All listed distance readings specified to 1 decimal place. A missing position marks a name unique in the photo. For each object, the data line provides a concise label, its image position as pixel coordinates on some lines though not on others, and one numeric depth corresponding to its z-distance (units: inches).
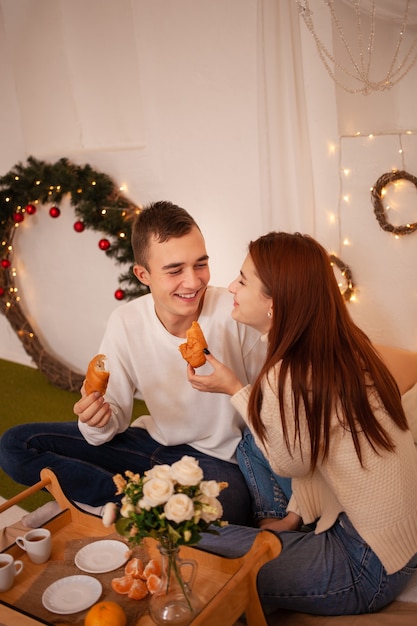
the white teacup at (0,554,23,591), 71.9
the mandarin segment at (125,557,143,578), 71.4
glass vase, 64.4
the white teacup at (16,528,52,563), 76.5
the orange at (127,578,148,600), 69.6
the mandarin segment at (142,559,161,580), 70.9
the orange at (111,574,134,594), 70.7
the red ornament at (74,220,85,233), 180.7
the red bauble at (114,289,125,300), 175.6
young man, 102.8
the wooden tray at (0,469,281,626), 64.8
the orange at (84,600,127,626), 64.5
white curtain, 128.2
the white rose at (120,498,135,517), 62.3
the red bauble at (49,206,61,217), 189.0
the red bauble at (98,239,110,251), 177.4
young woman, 74.4
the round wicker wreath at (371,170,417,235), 120.7
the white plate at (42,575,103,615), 69.3
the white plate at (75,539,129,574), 75.2
